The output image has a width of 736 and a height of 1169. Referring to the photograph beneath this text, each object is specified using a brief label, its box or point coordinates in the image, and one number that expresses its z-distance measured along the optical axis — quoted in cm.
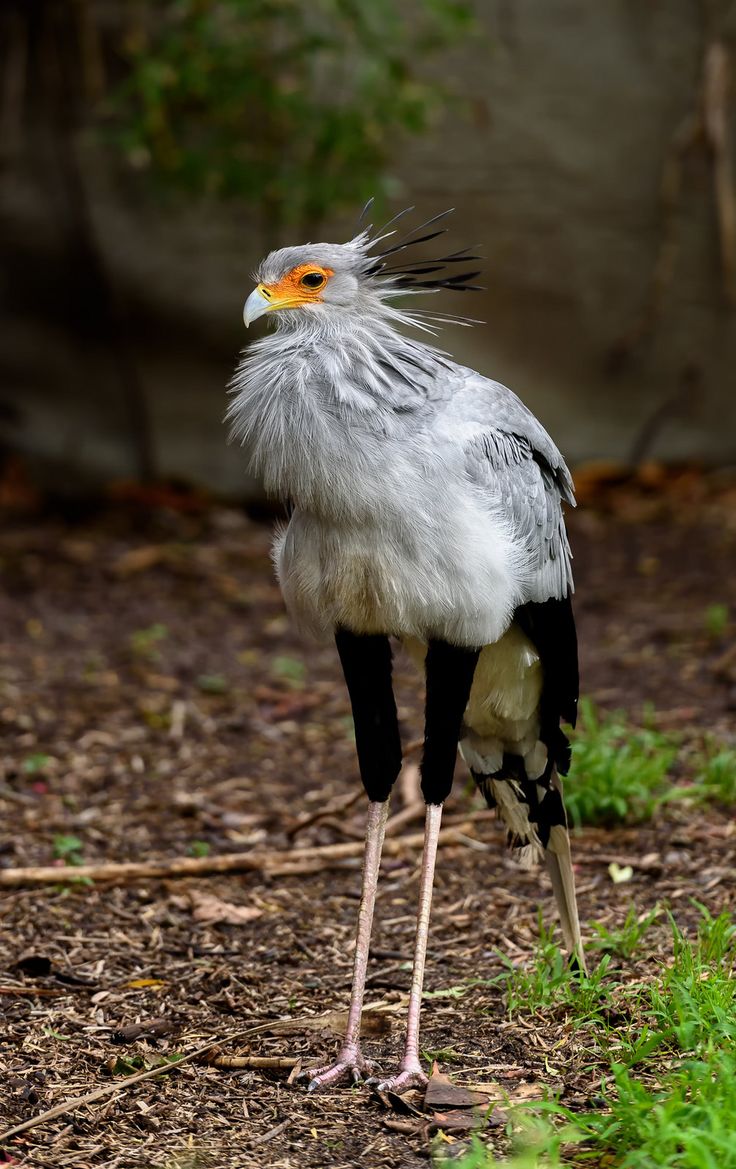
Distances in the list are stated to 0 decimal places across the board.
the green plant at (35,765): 1082
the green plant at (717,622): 1341
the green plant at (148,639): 1365
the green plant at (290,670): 1322
